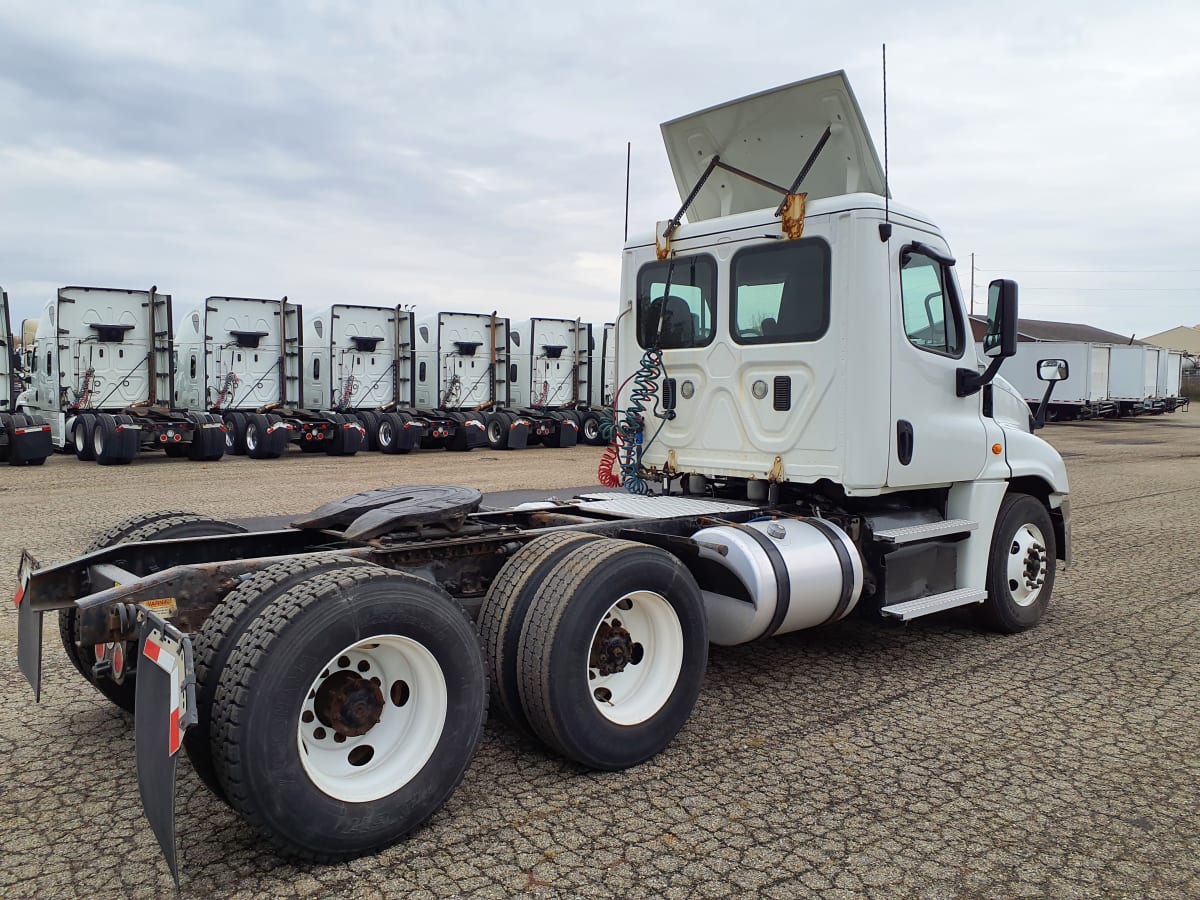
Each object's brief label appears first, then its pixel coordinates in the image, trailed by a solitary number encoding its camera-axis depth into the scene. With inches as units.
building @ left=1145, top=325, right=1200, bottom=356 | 3986.2
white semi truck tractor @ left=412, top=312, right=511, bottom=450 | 878.4
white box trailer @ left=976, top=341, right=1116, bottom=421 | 1418.6
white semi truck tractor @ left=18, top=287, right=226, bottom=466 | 695.7
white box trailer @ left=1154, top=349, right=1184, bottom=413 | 1617.9
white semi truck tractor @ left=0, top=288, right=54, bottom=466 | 652.1
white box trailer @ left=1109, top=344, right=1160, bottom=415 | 1512.1
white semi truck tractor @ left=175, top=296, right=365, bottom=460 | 780.6
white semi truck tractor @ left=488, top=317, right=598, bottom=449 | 934.4
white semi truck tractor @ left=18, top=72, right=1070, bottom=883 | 118.7
